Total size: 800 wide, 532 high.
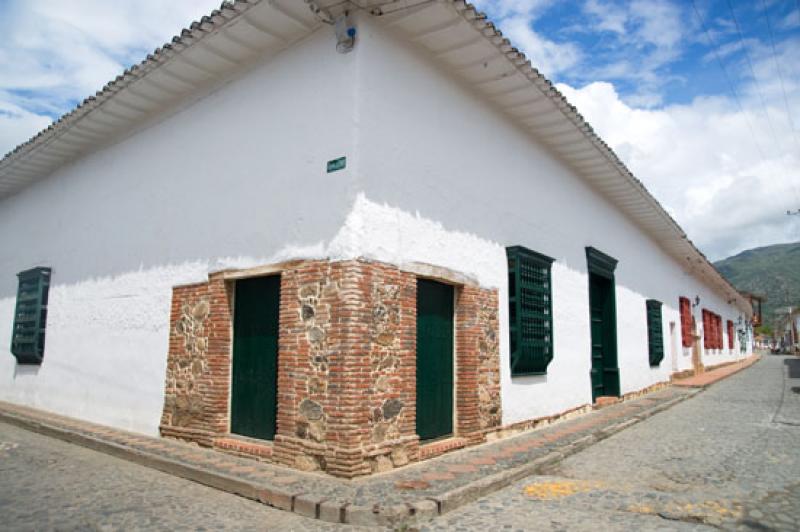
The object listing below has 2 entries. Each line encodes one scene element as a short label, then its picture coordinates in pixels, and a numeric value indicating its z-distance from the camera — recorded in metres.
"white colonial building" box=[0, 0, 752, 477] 5.05
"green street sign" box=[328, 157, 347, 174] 5.04
